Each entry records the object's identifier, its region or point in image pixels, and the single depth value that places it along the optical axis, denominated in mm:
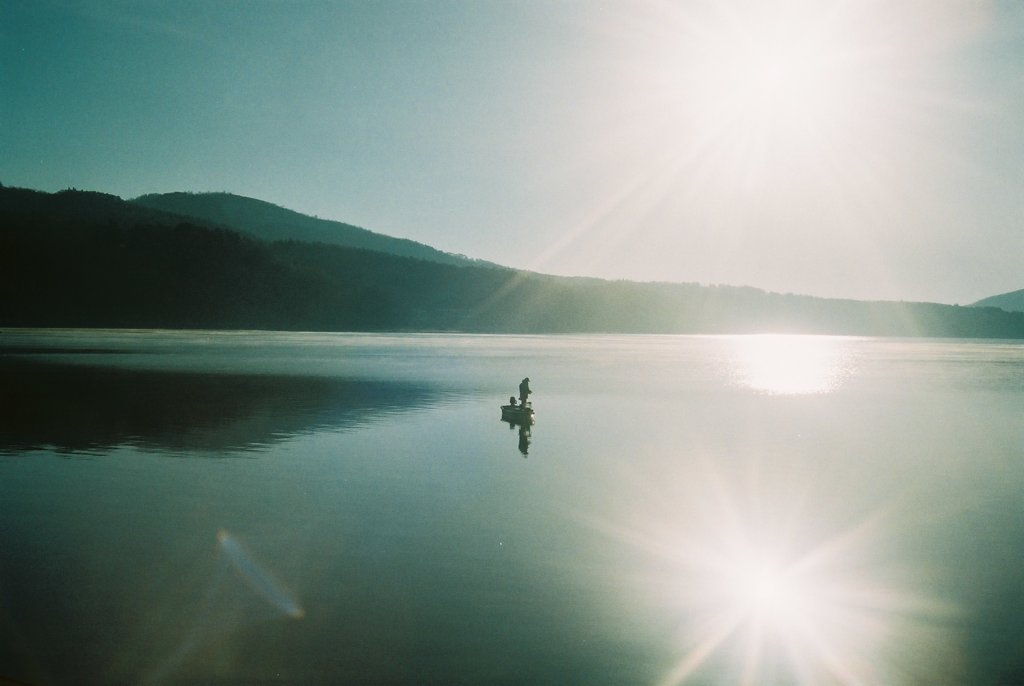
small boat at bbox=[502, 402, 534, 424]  35875
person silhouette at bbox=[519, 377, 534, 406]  36594
